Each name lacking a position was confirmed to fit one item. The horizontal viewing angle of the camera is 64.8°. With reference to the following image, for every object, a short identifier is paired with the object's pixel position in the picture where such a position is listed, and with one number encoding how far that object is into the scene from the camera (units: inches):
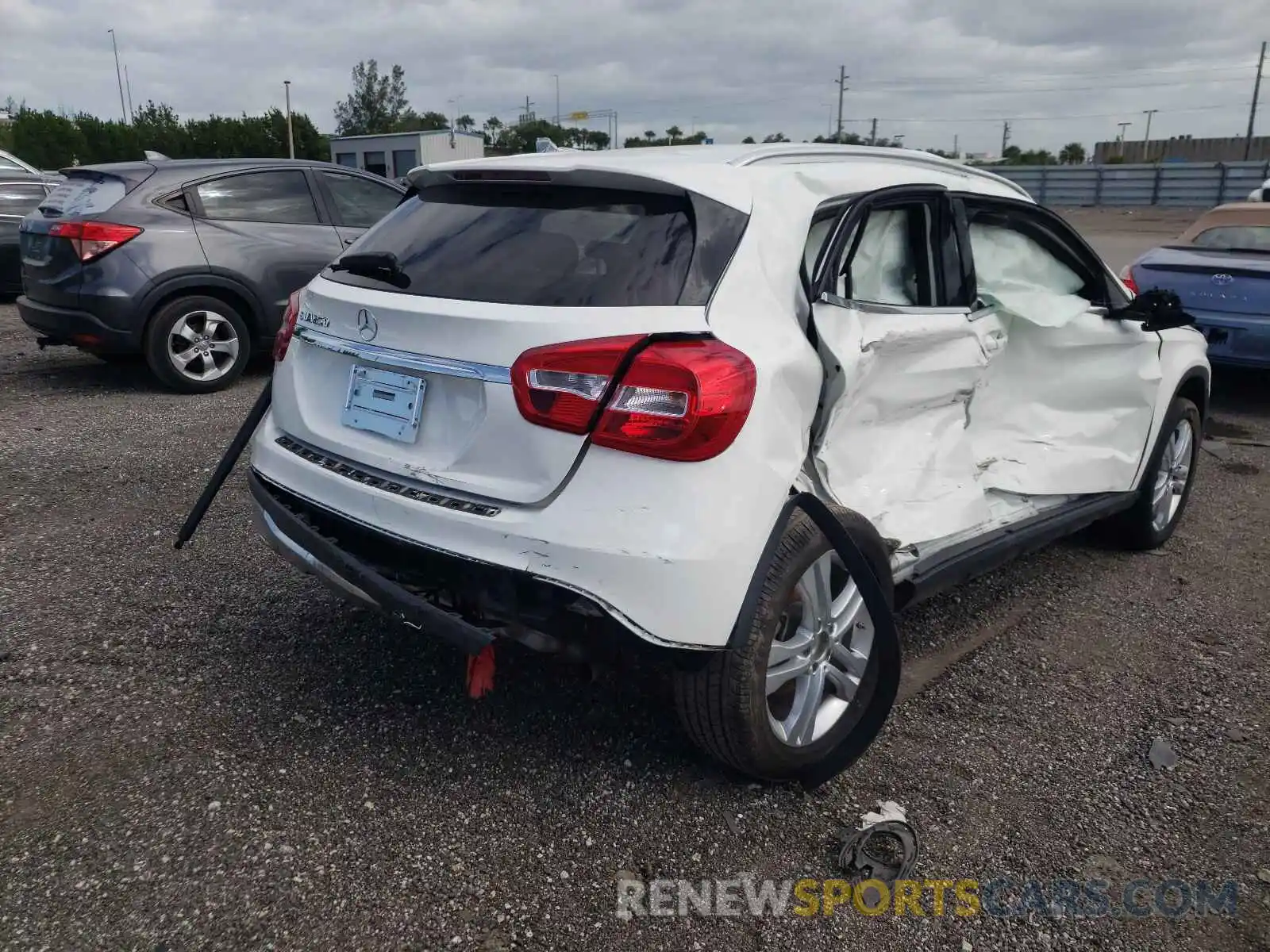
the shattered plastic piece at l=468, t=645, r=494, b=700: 101.0
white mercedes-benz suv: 90.4
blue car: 277.1
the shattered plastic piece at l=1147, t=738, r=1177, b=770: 117.3
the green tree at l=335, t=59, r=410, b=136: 3435.0
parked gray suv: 266.2
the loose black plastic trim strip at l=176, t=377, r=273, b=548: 133.0
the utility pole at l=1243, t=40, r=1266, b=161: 2333.9
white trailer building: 1300.4
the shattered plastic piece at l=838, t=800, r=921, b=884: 97.4
